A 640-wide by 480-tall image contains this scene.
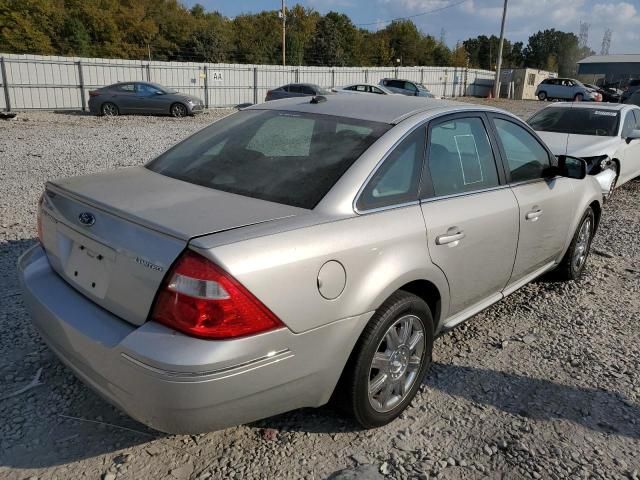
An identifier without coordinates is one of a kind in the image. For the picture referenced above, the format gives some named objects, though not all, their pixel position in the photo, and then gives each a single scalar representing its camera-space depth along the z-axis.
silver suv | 37.91
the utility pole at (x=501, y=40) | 37.50
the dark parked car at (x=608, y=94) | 36.31
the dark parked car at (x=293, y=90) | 22.41
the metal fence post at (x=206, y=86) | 27.33
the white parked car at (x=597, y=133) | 7.65
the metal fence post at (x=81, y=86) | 23.70
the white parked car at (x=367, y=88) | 22.64
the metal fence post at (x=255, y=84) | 29.52
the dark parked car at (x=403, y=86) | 27.47
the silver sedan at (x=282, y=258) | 2.01
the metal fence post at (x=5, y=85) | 21.48
